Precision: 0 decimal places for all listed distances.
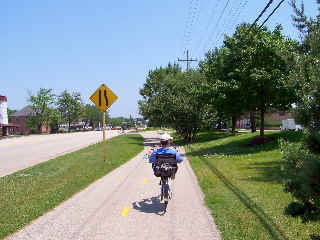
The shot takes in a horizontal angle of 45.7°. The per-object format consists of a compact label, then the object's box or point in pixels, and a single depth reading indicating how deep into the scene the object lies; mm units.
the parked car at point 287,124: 57675
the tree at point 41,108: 97562
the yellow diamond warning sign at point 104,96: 18375
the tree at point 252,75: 22953
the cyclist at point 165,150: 8344
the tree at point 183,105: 35469
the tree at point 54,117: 100419
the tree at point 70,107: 119294
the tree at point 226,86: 25453
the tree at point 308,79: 4129
